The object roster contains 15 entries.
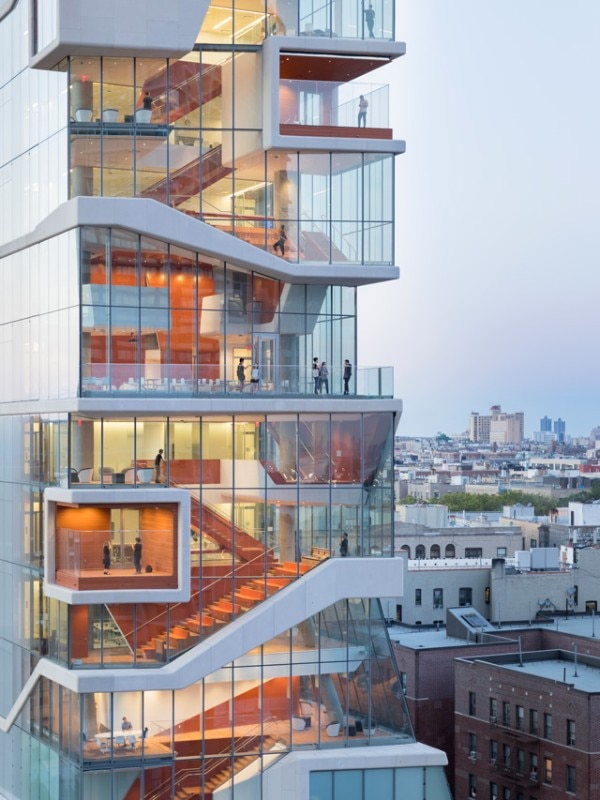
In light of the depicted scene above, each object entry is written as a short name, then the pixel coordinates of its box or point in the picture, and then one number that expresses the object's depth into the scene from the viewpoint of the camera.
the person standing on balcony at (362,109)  51.03
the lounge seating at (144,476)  48.69
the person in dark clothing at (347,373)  51.59
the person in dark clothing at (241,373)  50.10
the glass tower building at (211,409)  48.25
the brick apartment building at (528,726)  88.06
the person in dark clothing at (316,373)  51.19
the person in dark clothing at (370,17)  50.88
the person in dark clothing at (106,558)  48.19
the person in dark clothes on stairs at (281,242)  50.78
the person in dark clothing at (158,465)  48.84
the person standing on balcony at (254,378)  50.31
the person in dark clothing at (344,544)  50.34
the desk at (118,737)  48.38
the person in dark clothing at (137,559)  48.25
